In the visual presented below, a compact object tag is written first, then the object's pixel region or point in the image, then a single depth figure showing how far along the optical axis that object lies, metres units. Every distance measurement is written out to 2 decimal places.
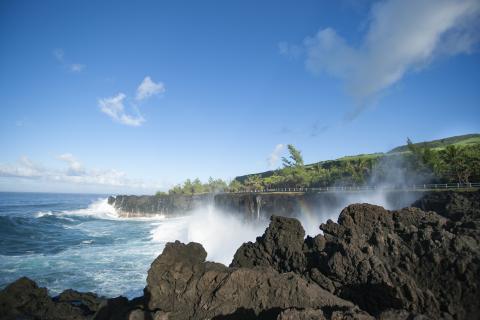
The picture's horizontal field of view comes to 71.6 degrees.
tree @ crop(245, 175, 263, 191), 87.69
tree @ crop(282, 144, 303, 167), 83.75
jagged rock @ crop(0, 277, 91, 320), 13.34
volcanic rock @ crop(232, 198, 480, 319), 8.55
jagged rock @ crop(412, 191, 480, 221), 16.73
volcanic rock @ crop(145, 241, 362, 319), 8.41
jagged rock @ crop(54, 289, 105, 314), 15.59
